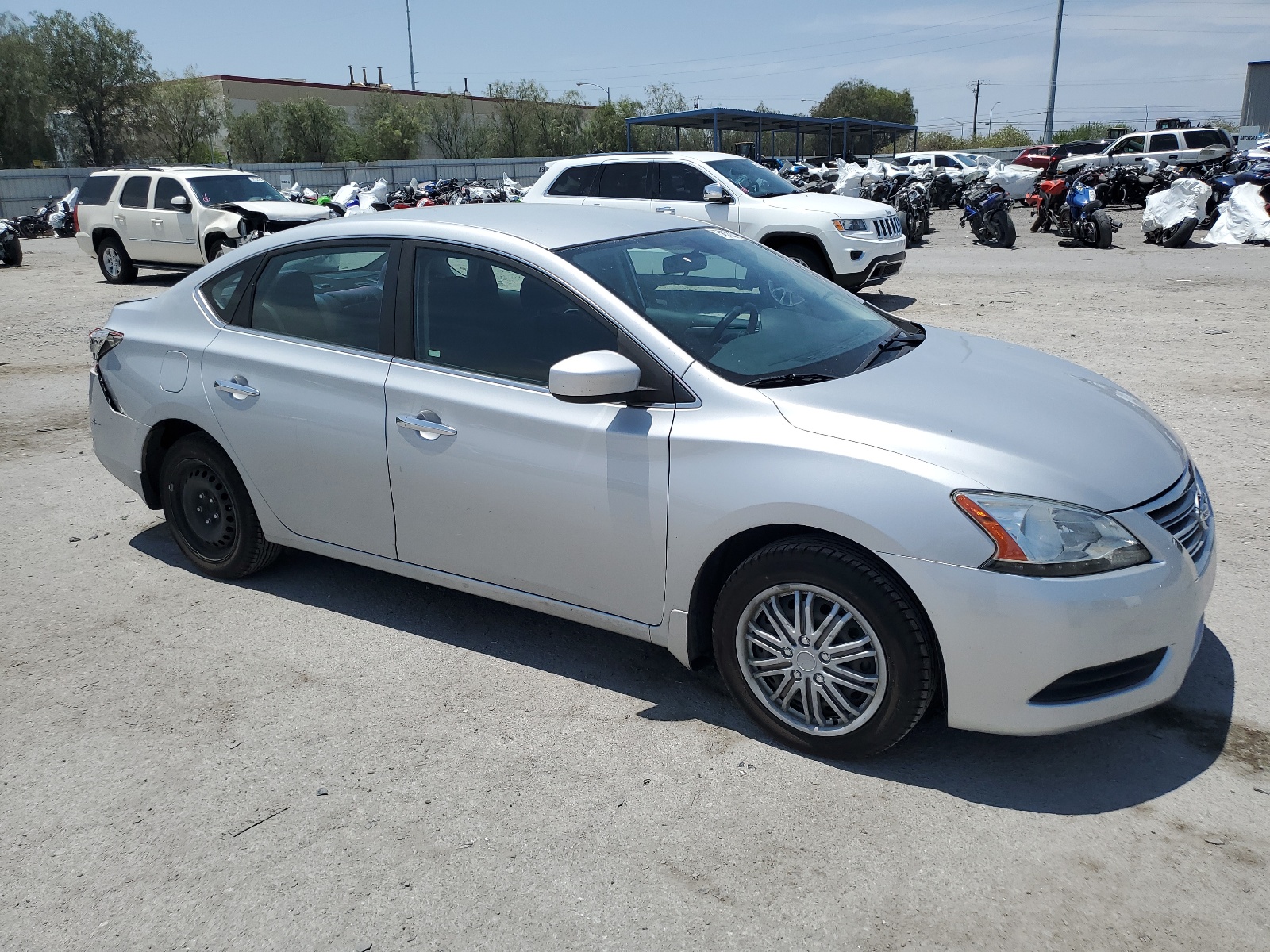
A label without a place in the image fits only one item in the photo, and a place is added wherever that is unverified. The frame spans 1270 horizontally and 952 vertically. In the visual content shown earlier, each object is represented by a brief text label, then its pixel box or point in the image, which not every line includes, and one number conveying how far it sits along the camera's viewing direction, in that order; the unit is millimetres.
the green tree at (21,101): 54125
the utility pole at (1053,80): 58625
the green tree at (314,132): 68062
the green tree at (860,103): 94562
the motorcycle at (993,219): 19312
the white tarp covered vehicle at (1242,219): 18328
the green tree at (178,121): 60562
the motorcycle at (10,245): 21328
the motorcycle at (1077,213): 18422
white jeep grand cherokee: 11789
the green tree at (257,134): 66750
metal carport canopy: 37531
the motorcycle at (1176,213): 18172
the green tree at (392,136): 69500
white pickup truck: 29969
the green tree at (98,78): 56469
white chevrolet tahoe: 15773
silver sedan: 2842
